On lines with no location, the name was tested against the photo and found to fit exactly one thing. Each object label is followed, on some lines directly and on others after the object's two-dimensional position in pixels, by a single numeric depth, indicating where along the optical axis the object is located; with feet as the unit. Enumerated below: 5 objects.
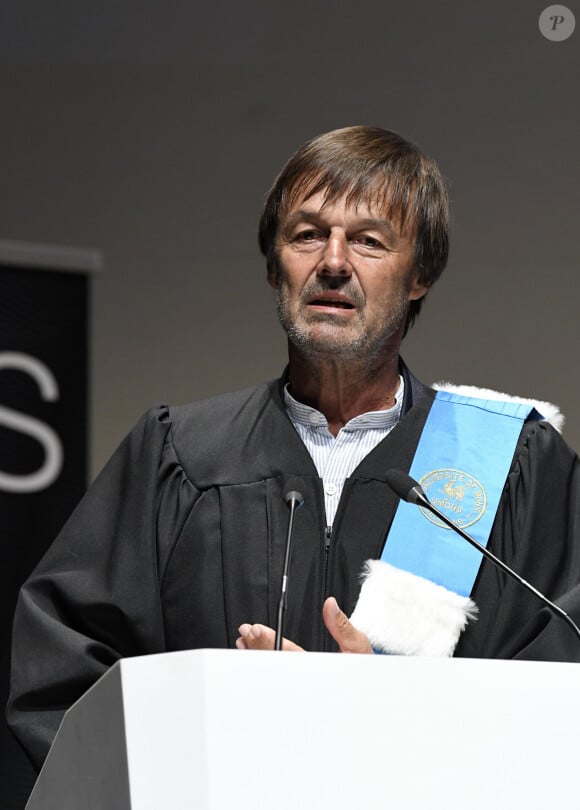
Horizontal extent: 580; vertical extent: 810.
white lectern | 10.84
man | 17.54
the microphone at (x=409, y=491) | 14.98
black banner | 26.89
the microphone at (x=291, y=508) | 14.02
